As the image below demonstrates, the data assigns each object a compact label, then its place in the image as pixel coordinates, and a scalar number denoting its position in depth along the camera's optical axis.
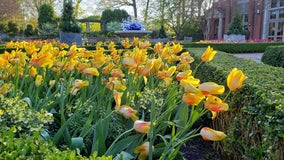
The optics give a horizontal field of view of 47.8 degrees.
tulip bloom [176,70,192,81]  1.67
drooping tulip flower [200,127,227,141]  1.36
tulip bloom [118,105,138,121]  1.55
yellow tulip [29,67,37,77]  2.27
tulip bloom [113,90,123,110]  1.59
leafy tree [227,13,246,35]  19.98
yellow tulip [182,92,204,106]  1.41
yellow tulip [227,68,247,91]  1.45
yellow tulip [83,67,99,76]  1.97
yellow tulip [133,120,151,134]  1.45
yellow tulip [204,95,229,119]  1.40
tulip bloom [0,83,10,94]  1.96
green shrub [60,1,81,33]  12.97
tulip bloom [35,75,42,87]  2.26
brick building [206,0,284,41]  26.31
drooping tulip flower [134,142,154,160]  1.60
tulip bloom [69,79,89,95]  1.92
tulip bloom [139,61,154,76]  1.81
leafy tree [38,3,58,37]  25.19
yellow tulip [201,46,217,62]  2.09
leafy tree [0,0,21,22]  30.34
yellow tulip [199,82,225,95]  1.38
